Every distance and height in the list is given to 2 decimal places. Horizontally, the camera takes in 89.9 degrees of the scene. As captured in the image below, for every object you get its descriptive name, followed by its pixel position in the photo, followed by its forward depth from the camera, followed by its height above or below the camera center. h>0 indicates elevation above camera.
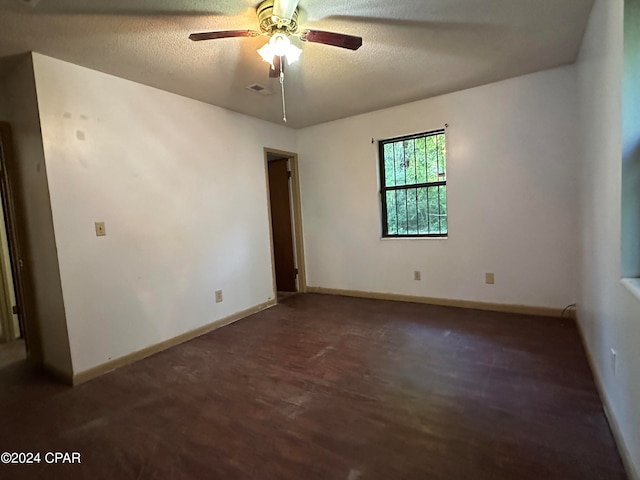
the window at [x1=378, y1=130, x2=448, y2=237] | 3.80 +0.29
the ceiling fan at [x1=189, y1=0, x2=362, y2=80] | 1.84 +1.11
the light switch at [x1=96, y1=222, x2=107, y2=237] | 2.57 +0.00
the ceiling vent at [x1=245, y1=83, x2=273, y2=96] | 3.03 +1.26
